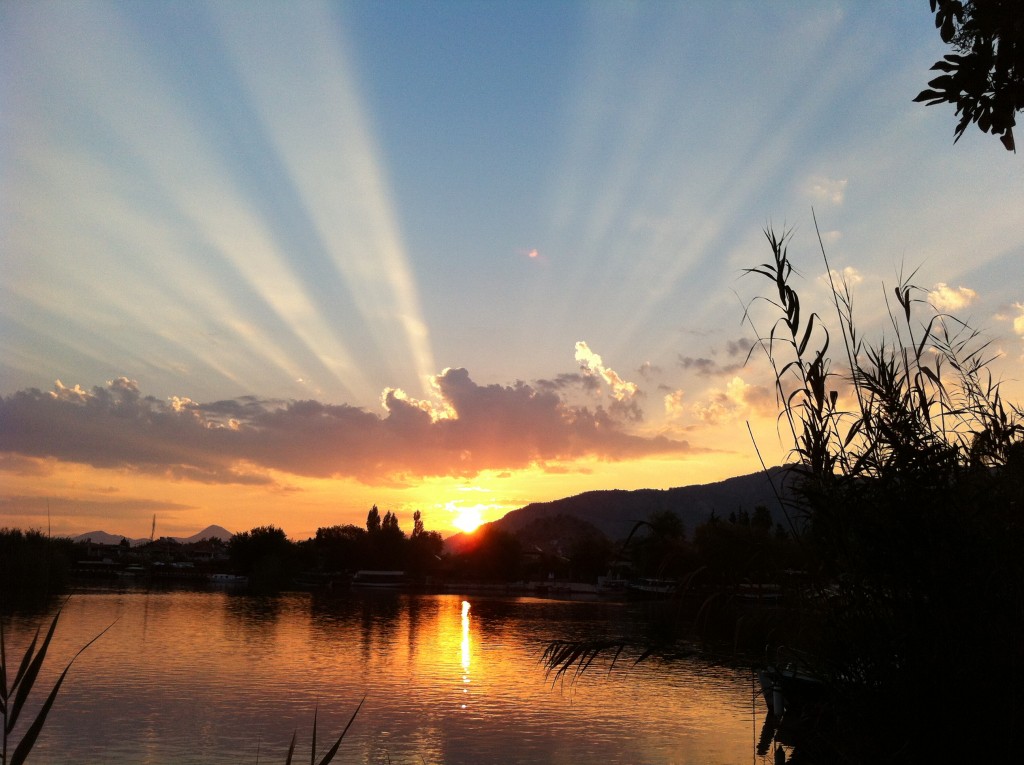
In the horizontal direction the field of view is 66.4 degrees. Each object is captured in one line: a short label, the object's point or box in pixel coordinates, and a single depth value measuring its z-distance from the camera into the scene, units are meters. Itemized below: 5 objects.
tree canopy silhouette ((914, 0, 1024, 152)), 6.36
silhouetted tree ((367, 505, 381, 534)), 186.75
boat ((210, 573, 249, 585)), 157.12
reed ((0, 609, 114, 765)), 3.32
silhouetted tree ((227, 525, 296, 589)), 159.12
